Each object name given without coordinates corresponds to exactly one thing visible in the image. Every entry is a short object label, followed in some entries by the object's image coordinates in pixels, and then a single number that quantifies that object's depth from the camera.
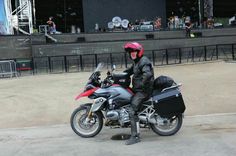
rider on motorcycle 7.63
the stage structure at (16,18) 25.17
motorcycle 7.78
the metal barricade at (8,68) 21.11
